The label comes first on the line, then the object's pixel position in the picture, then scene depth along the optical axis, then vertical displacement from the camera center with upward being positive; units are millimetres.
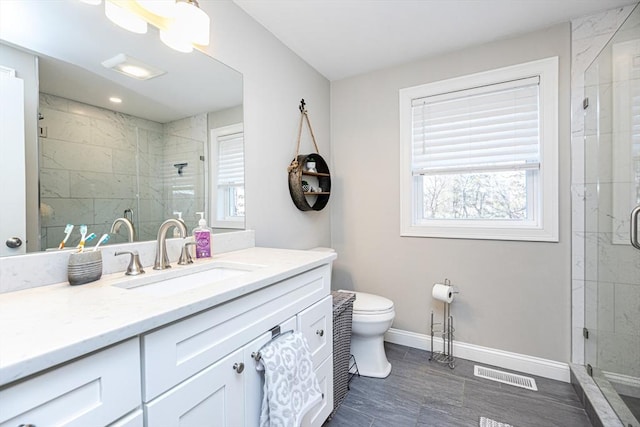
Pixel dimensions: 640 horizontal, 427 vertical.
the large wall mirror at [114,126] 952 +354
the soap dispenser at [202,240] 1384 -142
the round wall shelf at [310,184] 2135 +210
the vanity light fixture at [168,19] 1168 +835
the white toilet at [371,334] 1898 -842
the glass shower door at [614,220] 1471 -69
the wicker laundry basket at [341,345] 1644 -809
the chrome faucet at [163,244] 1173 -138
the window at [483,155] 1942 +398
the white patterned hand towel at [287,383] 955 -608
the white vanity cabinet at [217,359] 677 -415
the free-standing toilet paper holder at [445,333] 2160 -966
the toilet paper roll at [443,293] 2057 -606
